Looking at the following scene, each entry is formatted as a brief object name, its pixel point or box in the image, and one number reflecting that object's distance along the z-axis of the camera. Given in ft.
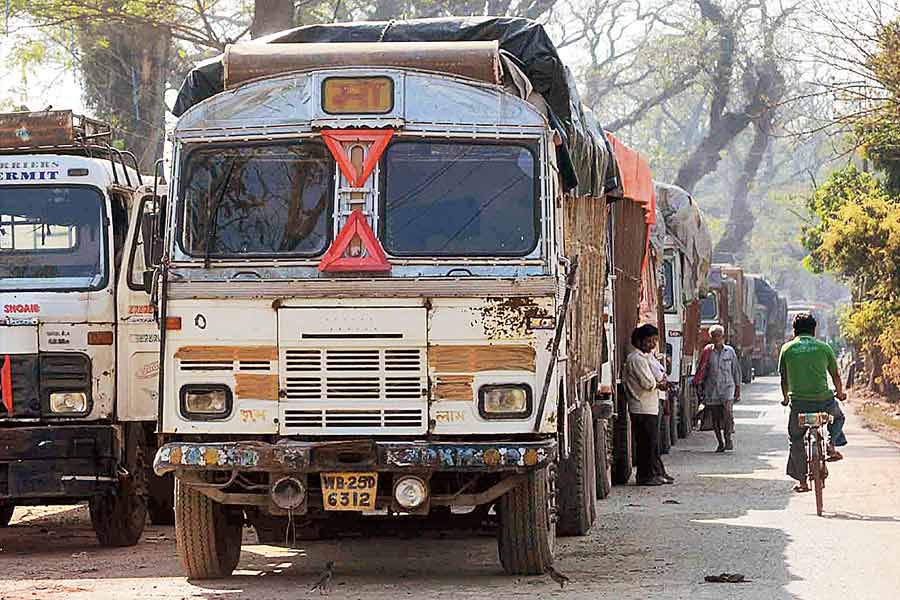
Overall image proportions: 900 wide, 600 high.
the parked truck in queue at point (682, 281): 76.79
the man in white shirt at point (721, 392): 72.18
